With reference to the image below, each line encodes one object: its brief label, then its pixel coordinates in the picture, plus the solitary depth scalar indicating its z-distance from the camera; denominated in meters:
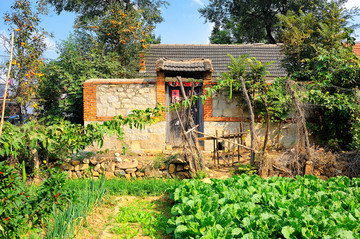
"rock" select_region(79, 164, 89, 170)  7.13
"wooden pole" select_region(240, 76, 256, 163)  6.77
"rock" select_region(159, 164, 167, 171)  6.91
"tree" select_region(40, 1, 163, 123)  9.66
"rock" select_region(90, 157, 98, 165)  7.15
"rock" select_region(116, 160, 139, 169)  6.98
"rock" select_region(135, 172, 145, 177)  6.94
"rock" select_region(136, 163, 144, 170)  6.99
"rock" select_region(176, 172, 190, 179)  6.79
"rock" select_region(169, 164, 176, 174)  6.88
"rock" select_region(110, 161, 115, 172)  6.99
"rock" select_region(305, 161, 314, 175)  6.62
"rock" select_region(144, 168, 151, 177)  6.88
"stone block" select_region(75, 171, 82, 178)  7.11
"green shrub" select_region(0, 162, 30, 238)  2.97
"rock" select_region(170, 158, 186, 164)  6.82
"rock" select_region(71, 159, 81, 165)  7.16
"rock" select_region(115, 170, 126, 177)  6.97
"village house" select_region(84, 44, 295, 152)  8.88
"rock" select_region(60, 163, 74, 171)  7.07
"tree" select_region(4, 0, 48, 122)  8.09
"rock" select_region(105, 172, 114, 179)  6.92
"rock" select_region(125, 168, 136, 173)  7.00
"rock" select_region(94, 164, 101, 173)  7.11
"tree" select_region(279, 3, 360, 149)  7.88
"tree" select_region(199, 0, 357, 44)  18.78
